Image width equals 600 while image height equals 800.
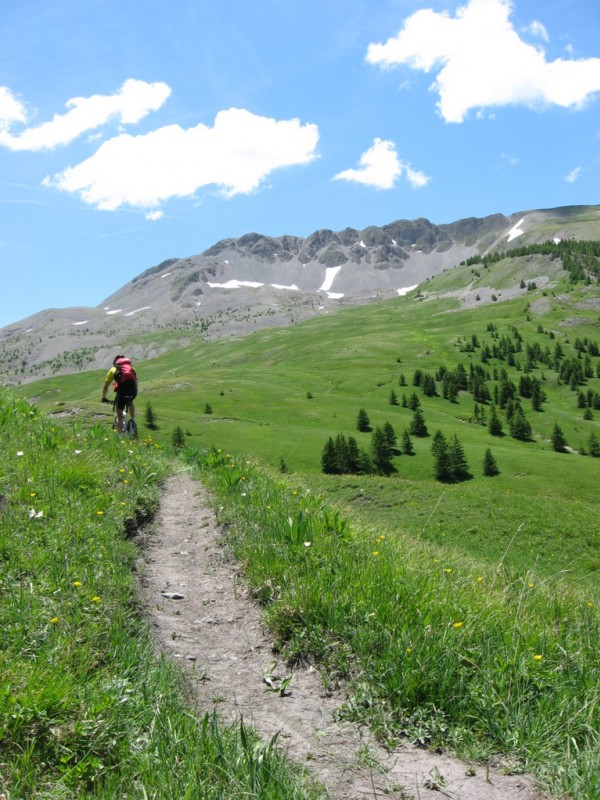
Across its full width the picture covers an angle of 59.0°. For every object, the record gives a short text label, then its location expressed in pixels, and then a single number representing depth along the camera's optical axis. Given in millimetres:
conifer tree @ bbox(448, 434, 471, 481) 85150
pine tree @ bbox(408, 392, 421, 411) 143550
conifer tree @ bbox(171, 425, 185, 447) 81431
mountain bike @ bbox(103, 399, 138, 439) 19517
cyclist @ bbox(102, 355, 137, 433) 18969
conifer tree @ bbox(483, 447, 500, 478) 84312
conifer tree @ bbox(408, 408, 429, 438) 115438
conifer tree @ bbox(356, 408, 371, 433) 116312
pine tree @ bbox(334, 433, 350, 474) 84812
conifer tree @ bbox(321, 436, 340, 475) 84125
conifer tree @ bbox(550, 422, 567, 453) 116000
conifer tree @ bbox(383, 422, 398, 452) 101312
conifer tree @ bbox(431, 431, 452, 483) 86812
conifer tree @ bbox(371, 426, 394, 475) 92562
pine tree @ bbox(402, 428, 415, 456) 99562
